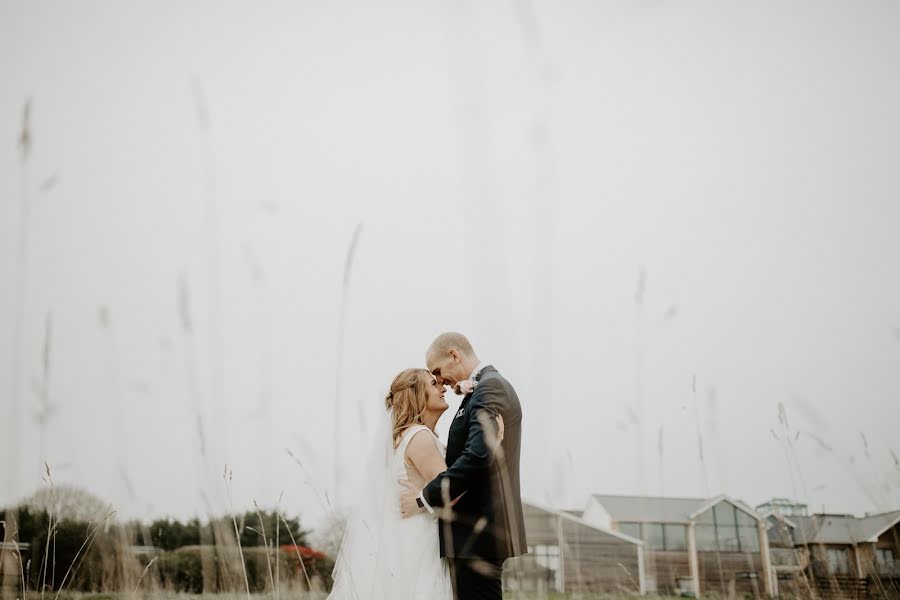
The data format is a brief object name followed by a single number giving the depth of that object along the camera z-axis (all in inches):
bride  119.6
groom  116.0
